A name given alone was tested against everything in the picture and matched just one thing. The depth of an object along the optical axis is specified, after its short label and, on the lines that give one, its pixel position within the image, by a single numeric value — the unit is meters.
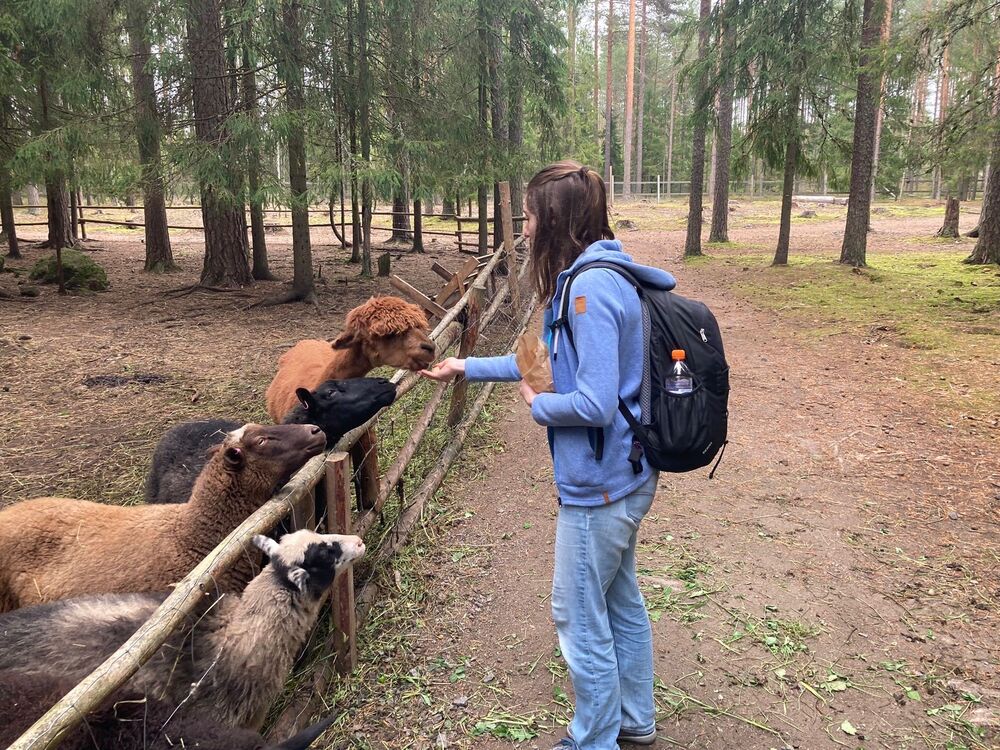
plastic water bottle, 2.31
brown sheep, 3.15
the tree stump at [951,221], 23.44
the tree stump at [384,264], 16.62
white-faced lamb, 2.45
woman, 2.21
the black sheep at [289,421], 3.50
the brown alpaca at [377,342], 4.76
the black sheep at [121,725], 2.09
